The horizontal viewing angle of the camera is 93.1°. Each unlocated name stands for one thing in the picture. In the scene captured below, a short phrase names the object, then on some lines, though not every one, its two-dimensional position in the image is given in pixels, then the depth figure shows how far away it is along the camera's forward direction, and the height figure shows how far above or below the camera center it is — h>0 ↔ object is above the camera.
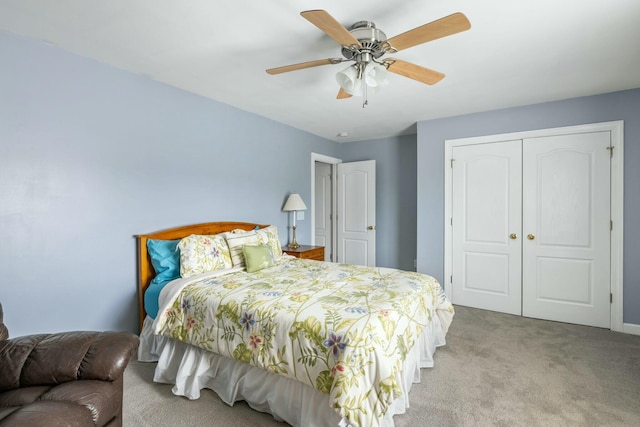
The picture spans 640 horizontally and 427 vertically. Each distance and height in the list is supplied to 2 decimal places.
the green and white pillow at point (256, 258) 2.72 -0.43
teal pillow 2.57 -0.44
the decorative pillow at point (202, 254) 2.52 -0.38
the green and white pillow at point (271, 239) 3.22 -0.31
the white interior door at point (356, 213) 4.94 -0.05
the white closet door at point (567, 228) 3.12 -0.21
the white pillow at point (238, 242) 2.87 -0.31
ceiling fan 1.48 +0.93
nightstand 3.74 -0.53
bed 1.48 -0.70
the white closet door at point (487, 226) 3.52 -0.20
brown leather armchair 1.22 -0.73
